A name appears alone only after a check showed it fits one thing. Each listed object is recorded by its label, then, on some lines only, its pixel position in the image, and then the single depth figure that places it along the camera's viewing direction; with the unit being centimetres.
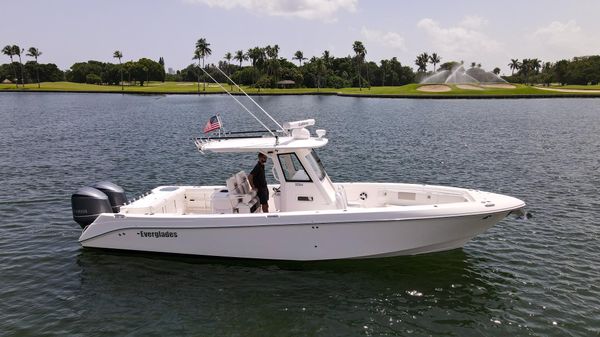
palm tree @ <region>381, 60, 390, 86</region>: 14462
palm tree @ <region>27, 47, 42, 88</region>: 14442
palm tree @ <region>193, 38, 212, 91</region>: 11844
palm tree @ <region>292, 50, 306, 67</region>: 13962
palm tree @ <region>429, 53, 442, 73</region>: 14975
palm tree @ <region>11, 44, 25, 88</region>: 13939
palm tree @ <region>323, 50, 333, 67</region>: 13850
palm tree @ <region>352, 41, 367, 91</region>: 12075
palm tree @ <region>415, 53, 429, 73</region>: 15038
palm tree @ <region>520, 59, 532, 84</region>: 14750
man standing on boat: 1095
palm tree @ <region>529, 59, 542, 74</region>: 14688
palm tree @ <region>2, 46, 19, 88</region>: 13888
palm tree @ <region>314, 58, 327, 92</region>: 12031
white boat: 956
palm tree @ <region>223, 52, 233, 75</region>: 14348
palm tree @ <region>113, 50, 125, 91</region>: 14070
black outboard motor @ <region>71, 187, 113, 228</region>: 1066
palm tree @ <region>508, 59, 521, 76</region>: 16612
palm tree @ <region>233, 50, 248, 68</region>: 14175
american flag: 1085
